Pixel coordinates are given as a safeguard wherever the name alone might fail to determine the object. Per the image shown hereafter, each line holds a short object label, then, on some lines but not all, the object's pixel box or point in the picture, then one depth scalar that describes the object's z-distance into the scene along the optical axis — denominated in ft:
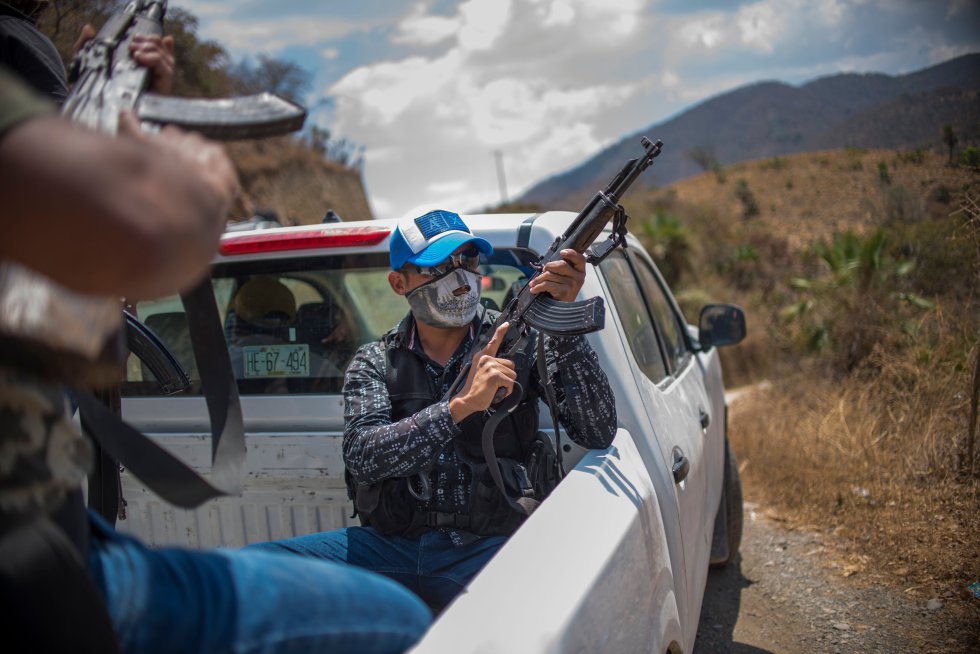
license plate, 9.87
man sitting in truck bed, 7.18
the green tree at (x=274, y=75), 92.48
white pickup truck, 6.32
